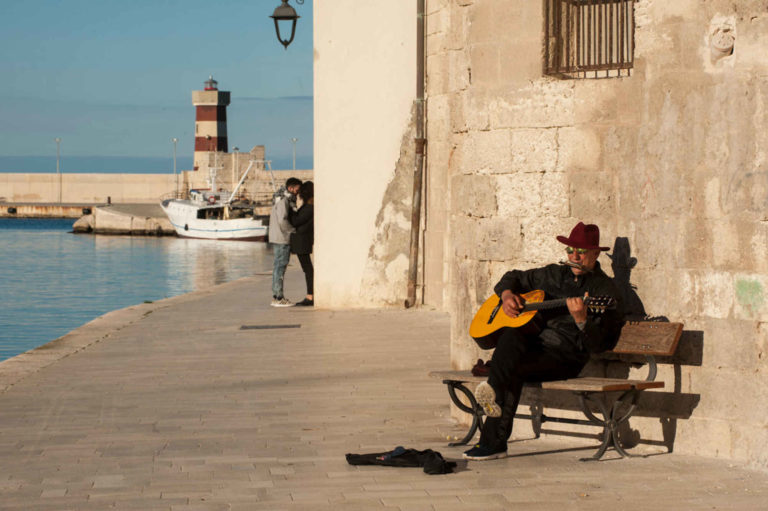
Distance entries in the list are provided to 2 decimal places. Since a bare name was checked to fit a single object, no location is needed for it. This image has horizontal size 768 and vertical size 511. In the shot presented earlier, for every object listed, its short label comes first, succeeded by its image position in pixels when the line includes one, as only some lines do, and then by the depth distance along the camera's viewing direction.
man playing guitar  13.43
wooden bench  13.23
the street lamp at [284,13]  33.37
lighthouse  190.62
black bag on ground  13.01
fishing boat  156.25
